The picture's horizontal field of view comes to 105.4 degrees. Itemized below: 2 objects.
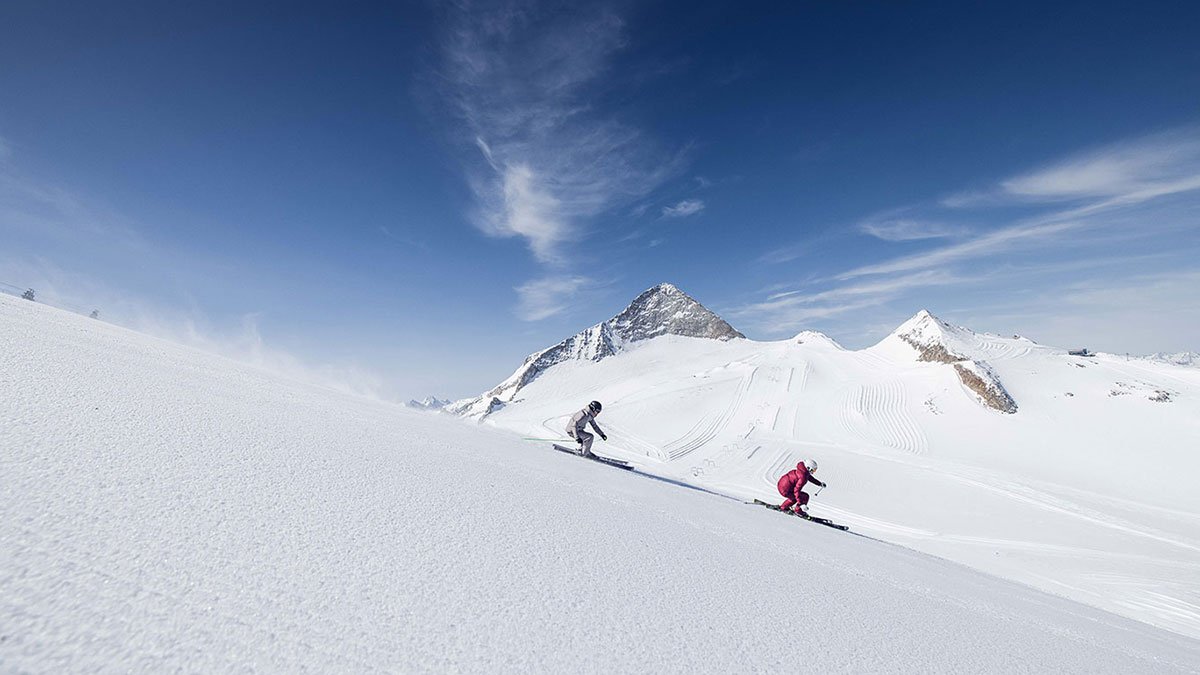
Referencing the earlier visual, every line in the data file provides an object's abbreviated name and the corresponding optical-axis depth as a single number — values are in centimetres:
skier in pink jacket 1146
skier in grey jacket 1182
